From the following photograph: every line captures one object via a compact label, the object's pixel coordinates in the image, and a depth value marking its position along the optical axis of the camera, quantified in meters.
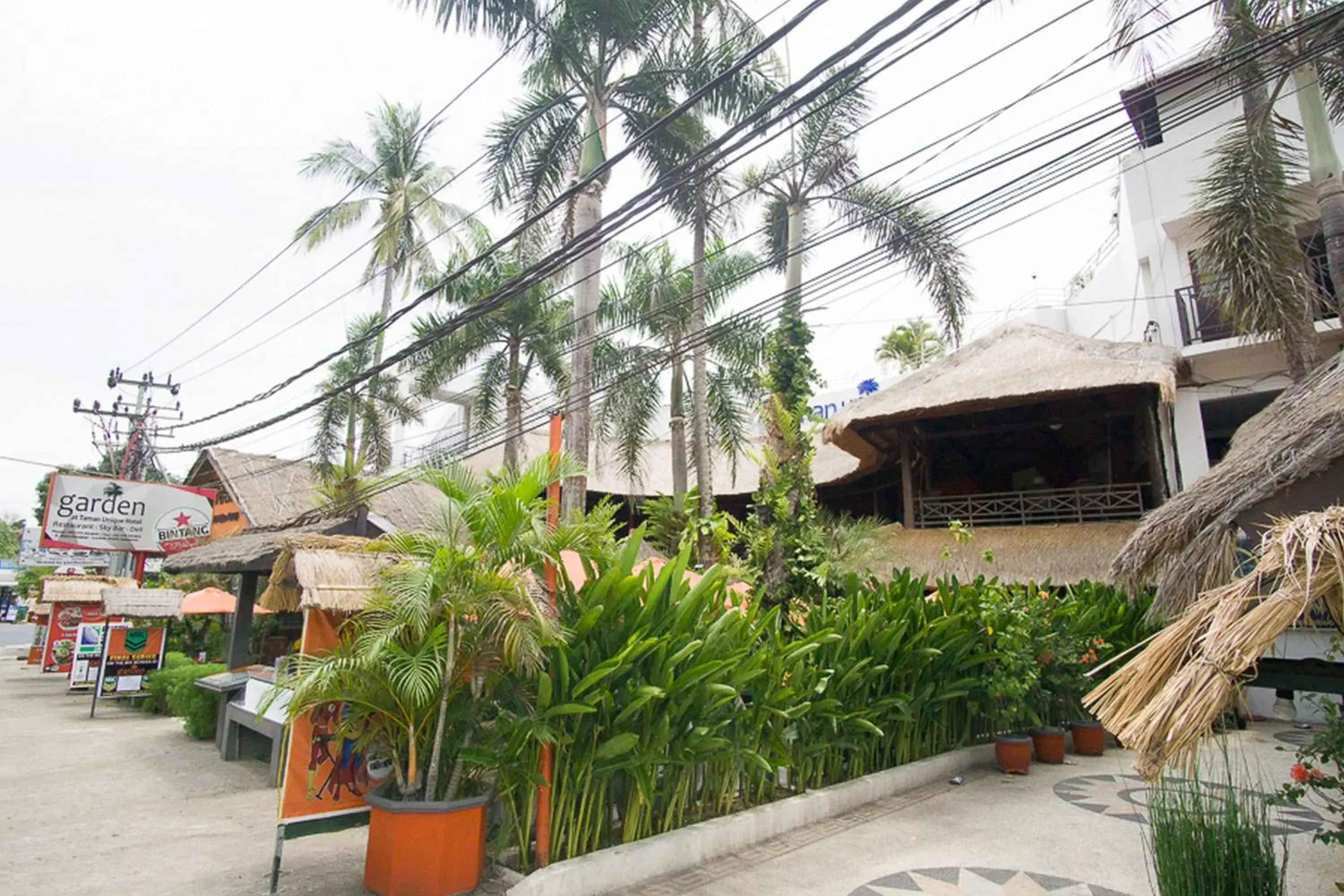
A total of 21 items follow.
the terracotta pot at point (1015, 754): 7.88
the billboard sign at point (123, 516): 16.78
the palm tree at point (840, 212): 12.17
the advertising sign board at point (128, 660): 12.78
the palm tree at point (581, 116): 11.27
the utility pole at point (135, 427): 23.09
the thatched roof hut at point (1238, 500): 4.34
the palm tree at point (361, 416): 19.62
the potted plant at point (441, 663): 4.36
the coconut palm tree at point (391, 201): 20.19
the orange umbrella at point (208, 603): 14.75
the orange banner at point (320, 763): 4.74
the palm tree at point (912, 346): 32.22
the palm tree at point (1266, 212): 8.96
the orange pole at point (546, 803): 4.67
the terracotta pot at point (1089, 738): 9.03
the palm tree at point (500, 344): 17.67
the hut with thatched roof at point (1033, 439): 12.57
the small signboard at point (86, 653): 13.85
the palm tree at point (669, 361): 18.27
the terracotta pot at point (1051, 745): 8.48
